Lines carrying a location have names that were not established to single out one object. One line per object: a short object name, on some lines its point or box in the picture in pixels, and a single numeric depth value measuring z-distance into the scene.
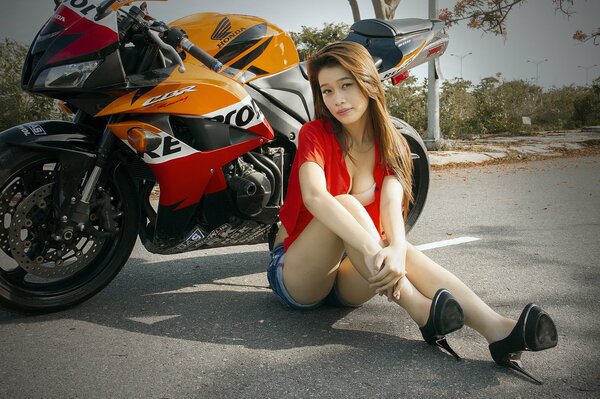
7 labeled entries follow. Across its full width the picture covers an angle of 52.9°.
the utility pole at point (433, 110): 9.41
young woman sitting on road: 2.20
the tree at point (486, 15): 10.48
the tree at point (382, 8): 9.82
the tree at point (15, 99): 7.26
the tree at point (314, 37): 11.18
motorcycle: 2.61
